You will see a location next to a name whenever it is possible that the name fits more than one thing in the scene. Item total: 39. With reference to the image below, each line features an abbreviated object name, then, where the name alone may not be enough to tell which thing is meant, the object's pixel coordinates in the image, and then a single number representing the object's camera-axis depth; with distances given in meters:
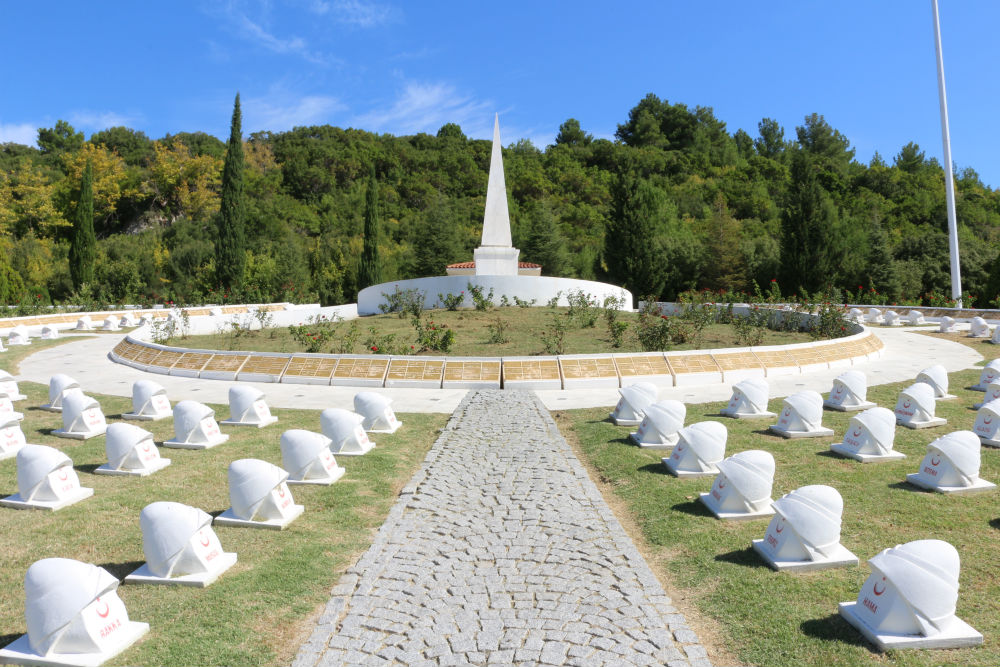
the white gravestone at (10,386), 10.12
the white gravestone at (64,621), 3.29
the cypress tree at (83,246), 33.50
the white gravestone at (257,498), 5.12
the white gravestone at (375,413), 8.45
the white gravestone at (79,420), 8.21
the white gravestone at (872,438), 6.92
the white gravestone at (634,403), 8.79
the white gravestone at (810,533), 4.32
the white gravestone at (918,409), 8.33
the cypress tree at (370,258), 35.28
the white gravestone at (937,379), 9.98
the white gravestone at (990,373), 10.07
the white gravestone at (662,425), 7.65
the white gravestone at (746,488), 5.32
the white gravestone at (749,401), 9.03
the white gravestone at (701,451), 6.53
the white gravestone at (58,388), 9.61
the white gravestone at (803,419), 8.00
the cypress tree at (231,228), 32.34
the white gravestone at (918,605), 3.38
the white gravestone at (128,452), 6.56
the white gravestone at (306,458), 6.26
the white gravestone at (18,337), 18.52
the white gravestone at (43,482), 5.59
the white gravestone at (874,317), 23.63
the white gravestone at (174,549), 4.13
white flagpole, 25.11
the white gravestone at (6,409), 8.34
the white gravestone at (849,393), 9.52
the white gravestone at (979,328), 18.53
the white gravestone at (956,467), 5.80
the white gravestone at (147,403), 9.14
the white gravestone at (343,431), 7.31
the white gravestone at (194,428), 7.64
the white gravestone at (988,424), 7.32
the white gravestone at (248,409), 8.74
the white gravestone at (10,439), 7.27
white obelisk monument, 25.06
